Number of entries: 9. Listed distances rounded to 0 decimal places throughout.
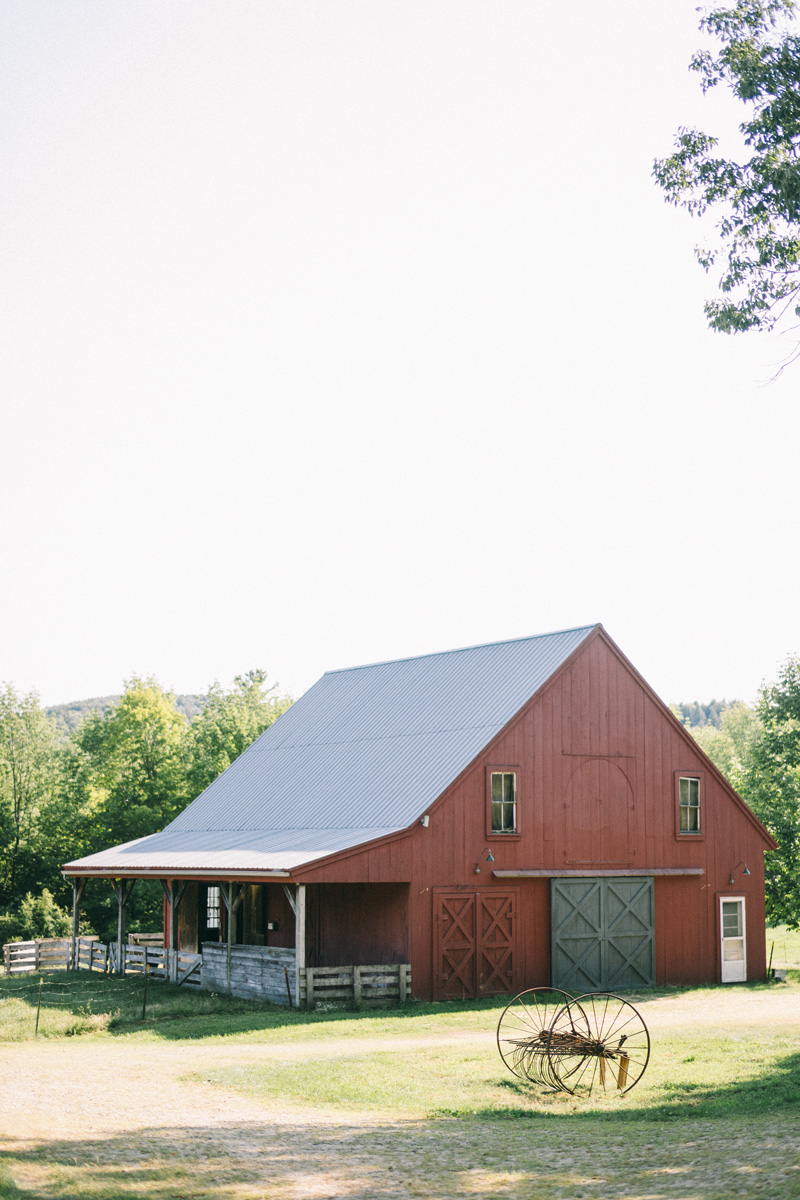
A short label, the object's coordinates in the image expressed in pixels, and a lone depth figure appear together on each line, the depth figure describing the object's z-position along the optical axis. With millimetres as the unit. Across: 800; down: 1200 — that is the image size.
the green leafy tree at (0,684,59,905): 55219
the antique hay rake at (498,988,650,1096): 15760
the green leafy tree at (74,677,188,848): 52938
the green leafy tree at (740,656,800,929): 38719
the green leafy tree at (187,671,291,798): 54562
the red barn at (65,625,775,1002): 26406
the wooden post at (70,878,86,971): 34562
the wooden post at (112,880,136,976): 31906
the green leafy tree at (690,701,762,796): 89000
